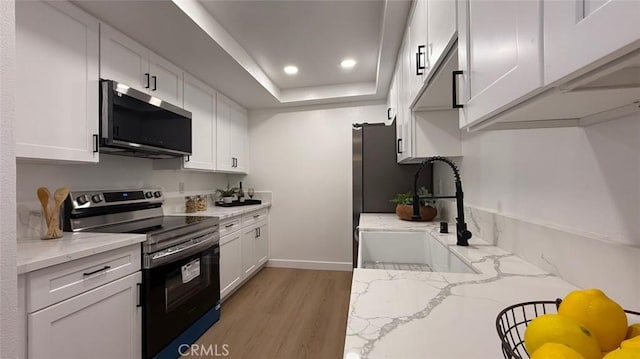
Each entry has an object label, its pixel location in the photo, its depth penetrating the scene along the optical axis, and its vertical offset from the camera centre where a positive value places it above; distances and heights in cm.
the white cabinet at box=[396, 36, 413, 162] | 183 +55
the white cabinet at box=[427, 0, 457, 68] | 94 +58
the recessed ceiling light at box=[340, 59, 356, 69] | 278 +122
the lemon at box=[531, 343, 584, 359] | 30 -20
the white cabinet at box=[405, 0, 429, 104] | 132 +72
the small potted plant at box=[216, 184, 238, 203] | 329 -16
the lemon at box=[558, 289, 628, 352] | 39 -20
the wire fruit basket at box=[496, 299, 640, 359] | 37 -30
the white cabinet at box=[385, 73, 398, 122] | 246 +82
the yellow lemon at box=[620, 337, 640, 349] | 33 -20
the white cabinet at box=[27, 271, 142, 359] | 109 -65
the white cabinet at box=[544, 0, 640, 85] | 33 +20
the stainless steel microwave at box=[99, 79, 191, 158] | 165 +40
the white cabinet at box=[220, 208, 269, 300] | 256 -73
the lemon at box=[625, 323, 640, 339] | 40 -23
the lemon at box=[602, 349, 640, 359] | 28 -18
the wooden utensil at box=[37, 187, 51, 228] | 146 -10
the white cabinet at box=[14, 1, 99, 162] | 128 +52
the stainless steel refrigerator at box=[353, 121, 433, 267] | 270 +8
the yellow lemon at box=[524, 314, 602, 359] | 35 -20
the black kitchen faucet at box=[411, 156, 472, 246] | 128 -21
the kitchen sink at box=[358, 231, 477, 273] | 165 -45
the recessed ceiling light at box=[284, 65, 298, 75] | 291 +121
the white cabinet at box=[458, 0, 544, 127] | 51 +29
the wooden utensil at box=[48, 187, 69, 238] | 148 -16
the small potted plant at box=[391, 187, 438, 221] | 208 -22
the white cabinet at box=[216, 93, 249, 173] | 305 +54
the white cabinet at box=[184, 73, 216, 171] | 250 +59
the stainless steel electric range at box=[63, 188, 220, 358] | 159 -52
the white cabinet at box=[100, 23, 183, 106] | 170 +82
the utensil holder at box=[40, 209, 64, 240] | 146 -25
